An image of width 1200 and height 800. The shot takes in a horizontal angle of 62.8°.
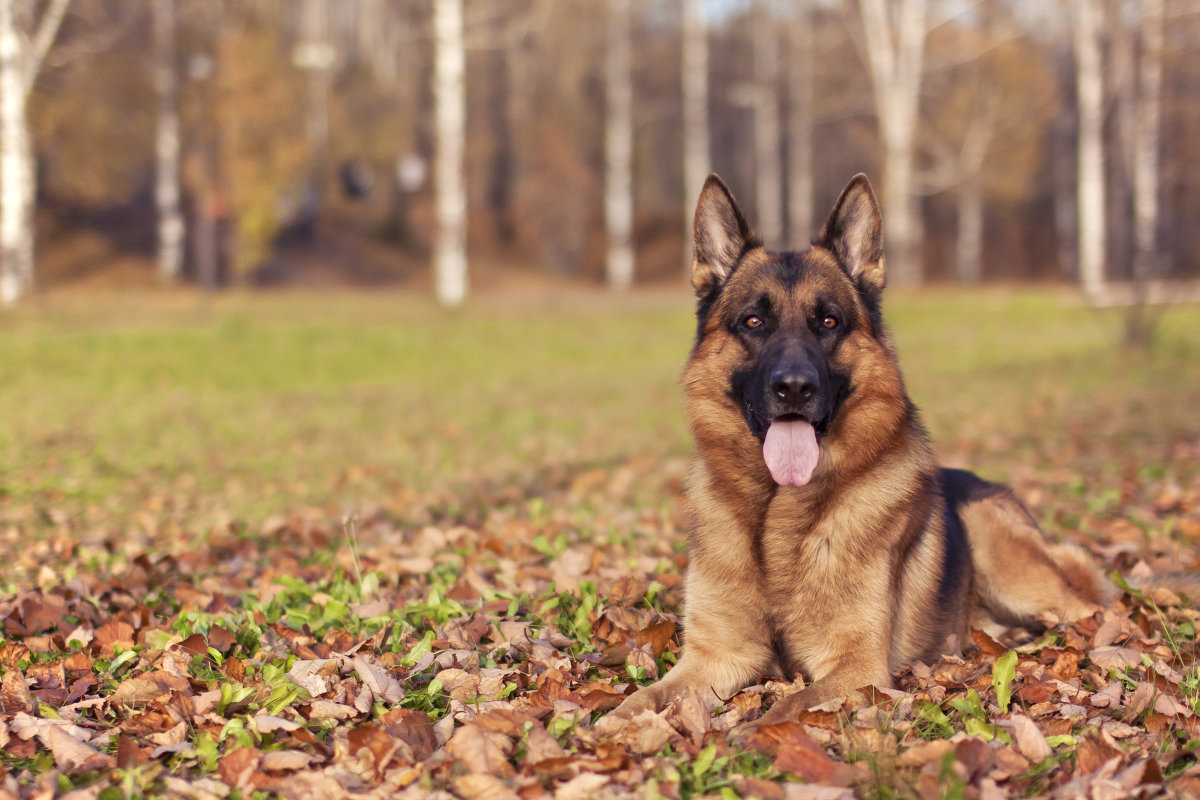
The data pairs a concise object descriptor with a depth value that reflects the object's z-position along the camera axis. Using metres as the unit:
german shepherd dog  3.90
